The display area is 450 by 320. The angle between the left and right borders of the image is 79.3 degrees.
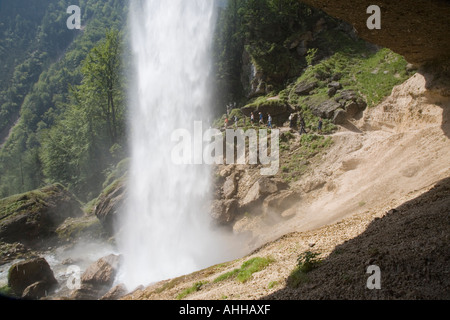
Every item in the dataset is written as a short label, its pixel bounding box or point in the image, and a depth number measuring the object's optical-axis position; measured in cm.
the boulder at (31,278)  1596
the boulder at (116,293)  1367
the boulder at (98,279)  1509
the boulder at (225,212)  1706
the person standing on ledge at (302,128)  1897
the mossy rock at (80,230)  2343
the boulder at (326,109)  1866
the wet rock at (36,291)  1546
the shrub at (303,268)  642
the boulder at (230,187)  1792
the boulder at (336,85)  1994
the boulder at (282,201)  1542
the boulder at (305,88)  2169
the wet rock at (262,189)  1627
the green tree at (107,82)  3681
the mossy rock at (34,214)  2280
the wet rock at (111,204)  2262
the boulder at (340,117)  1786
